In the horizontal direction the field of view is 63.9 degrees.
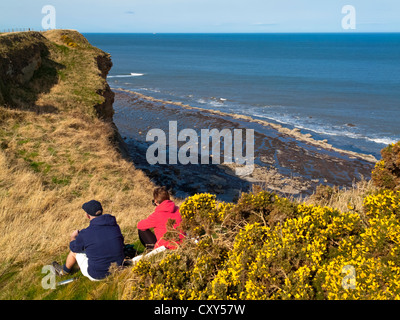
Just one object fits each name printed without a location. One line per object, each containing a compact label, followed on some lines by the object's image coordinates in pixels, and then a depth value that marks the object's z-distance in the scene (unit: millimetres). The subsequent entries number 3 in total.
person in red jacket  6758
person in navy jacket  5789
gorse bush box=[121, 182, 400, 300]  4098
